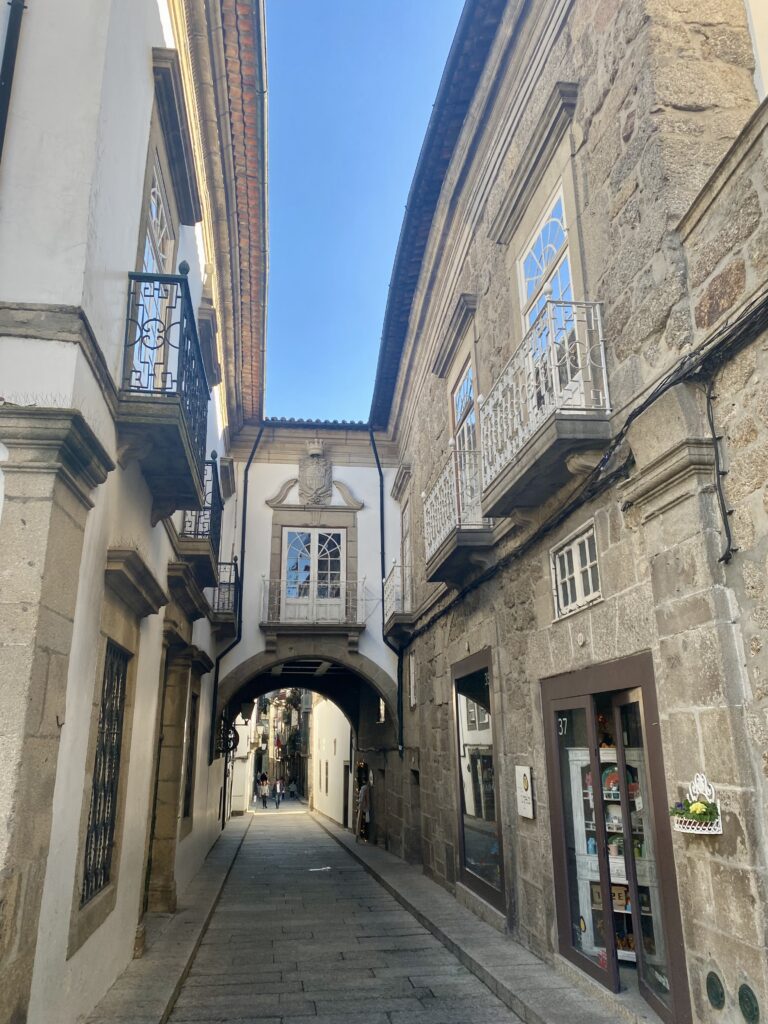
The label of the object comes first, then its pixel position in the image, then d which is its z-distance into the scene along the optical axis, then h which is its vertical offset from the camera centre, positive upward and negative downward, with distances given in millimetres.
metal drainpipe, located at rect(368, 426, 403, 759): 13102 +3182
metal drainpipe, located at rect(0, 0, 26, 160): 4113 +3573
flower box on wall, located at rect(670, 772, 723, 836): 3584 -237
